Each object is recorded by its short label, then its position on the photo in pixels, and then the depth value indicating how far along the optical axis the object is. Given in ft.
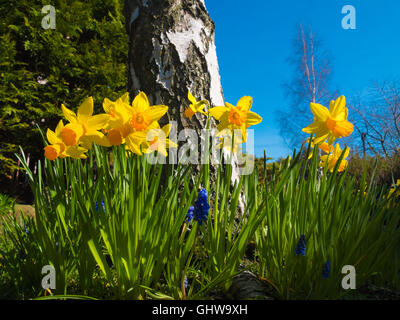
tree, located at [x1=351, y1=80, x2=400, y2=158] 23.46
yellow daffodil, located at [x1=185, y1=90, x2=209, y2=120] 1.94
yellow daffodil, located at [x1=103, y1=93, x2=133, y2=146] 1.49
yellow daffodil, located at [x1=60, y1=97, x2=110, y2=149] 1.53
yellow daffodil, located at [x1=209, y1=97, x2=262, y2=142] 1.79
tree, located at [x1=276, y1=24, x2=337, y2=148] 33.74
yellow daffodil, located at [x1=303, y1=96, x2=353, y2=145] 1.68
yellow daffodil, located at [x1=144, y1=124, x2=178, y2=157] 1.62
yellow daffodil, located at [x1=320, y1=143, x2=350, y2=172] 2.07
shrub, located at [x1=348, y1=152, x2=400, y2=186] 13.87
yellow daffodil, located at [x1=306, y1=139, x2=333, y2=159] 1.92
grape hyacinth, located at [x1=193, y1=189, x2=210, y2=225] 1.54
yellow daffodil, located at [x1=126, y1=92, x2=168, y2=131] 1.56
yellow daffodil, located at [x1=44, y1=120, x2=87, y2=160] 1.51
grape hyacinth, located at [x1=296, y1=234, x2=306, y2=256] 1.58
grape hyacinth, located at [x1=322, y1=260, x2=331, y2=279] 1.58
